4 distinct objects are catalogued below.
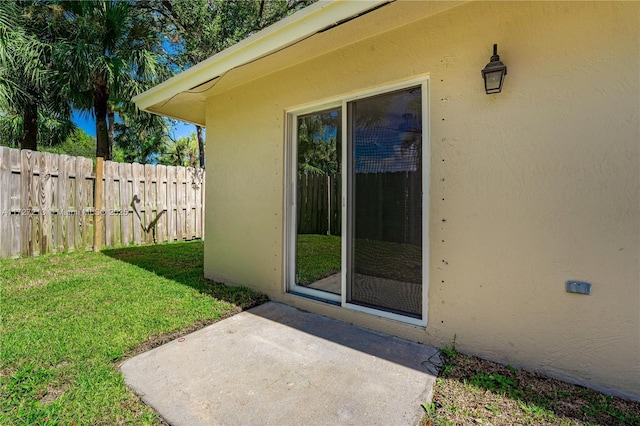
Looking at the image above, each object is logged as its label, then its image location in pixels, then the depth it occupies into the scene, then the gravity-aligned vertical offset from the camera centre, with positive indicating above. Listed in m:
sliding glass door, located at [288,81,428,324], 2.65 +0.03
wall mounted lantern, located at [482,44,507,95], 2.14 +0.99
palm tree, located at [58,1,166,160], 6.31 +3.39
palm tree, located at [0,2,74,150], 6.00 +2.91
